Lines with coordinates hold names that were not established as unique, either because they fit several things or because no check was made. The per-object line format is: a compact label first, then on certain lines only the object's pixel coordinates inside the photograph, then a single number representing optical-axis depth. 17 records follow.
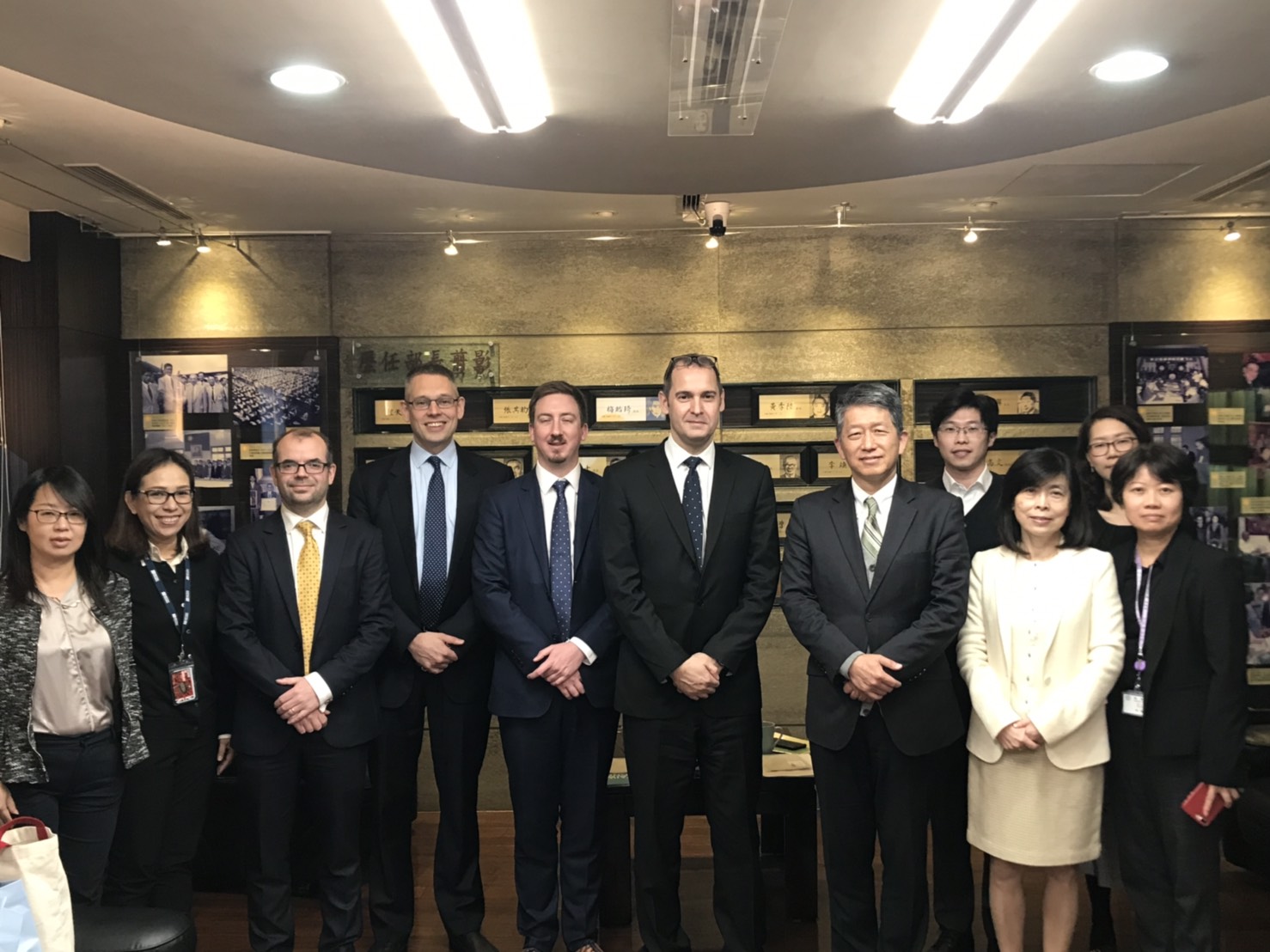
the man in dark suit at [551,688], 3.63
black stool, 2.70
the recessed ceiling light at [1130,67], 3.55
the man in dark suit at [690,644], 3.51
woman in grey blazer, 3.14
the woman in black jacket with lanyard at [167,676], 3.44
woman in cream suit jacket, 3.22
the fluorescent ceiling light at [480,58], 3.11
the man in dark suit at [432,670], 3.77
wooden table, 4.13
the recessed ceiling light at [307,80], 3.55
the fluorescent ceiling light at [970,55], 3.18
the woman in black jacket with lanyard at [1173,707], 3.11
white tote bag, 2.33
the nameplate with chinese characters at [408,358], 6.13
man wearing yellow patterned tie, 3.47
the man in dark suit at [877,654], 3.31
